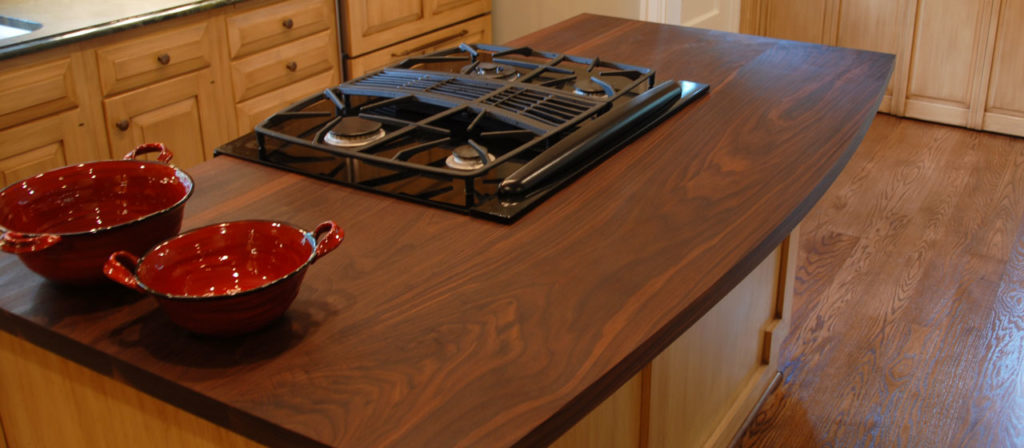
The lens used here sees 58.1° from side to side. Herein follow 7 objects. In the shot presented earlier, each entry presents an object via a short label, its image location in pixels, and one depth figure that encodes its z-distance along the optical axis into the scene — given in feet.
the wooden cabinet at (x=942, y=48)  12.89
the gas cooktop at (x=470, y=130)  4.38
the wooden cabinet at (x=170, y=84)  7.61
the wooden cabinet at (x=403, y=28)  10.40
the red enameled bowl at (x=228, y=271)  3.12
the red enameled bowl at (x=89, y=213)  3.35
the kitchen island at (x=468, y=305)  2.93
